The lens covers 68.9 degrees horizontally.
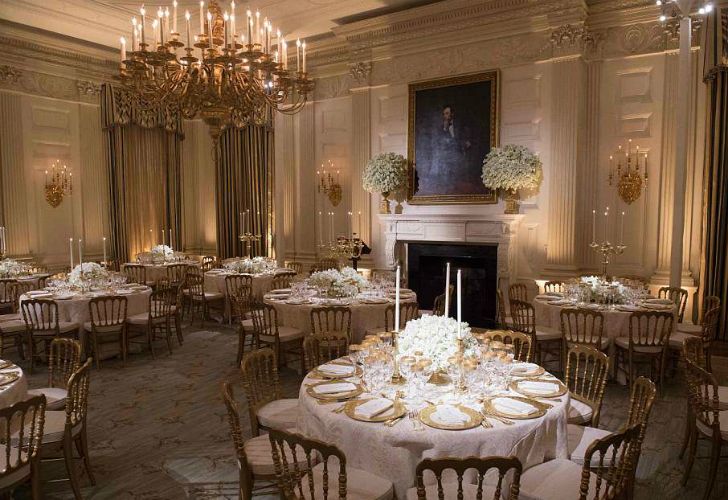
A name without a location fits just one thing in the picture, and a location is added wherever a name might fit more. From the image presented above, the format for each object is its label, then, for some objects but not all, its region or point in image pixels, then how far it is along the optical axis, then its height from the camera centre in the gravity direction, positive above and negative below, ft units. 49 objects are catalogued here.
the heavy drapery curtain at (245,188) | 38.83 +2.21
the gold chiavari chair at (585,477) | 7.68 -4.45
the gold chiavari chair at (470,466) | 6.81 -3.25
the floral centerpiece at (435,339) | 10.64 -2.54
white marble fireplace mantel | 27.37 -0.79
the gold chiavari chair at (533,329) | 19.84 -4.35
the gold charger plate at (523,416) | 9.25 -3.47
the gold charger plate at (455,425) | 8.80 -3.46
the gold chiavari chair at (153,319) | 22.91 -4.35
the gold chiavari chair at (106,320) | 21.29 -4.16
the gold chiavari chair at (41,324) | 20.57 -4.13
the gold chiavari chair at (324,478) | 7.57 -4.42
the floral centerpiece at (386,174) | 29.73 +2.46
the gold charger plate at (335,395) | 10.16 -3.44
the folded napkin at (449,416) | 9.00 -3.45
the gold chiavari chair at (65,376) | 13.03 -4.12
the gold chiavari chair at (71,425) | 11.13 -4.51
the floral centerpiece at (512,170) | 25.67 +2.24
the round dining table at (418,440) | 8.71 -3.79
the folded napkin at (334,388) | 10.50 -3.42
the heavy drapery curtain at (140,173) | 38.09 +3.46
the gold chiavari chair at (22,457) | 8.97 -4.39
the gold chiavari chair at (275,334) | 19.93 -4.41
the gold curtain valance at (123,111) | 37.55 +7.86
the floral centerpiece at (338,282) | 21.86 -2.72
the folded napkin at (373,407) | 9.36 -3.43
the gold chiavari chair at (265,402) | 11.52 -4.36
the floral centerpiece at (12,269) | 28.34 -2.68
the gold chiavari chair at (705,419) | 11.19 -4.50
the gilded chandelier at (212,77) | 16.57 +4.63
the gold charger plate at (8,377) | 11.51 -3.49
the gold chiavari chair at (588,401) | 11.55 -4.27
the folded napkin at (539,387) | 10.46 -3.43
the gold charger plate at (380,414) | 9.20 -3.47
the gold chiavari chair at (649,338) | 17.81 -4.20
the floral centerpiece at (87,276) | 24.07 -2.59
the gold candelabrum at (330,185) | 34.63 +2.12
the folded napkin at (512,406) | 9.45 -3.46
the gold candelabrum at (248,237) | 32.32 -1.20
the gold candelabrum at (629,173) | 25.26 +2.03
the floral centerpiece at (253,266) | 30.92 -2.82
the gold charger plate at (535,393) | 10.26 -3.45
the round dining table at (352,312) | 20.62 -3.72
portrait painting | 28.12 +4.42
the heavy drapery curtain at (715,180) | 23.52 +1.57
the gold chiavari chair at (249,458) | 9.39 -4.55
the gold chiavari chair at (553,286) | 25.44 -3.43
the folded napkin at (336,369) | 11.62 -3.38
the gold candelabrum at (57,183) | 35.04 +2.41
